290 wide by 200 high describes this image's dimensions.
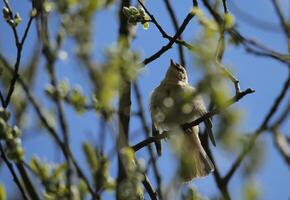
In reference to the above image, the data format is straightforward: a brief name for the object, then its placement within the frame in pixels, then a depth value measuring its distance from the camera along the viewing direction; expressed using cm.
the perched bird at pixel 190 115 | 1216
